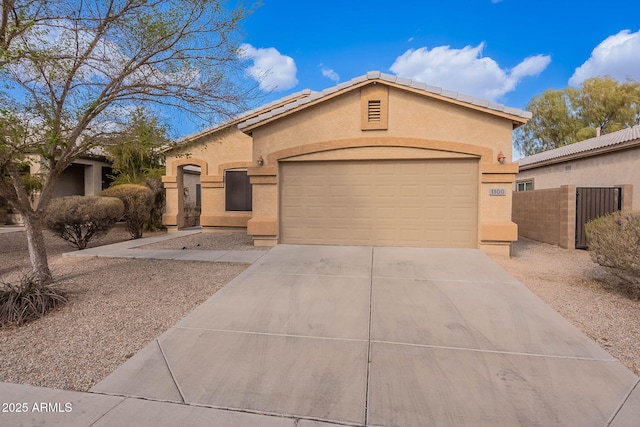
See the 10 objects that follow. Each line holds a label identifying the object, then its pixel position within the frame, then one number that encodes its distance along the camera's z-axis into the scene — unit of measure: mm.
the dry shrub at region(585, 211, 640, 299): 5352
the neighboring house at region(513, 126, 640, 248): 10312
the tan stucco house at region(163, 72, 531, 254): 8516
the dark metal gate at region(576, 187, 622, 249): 10352
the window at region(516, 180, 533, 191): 18875
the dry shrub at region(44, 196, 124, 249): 9234
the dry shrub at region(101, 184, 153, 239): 12086
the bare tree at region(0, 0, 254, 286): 5332
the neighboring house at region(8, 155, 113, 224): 18391
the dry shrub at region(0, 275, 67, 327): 4570
